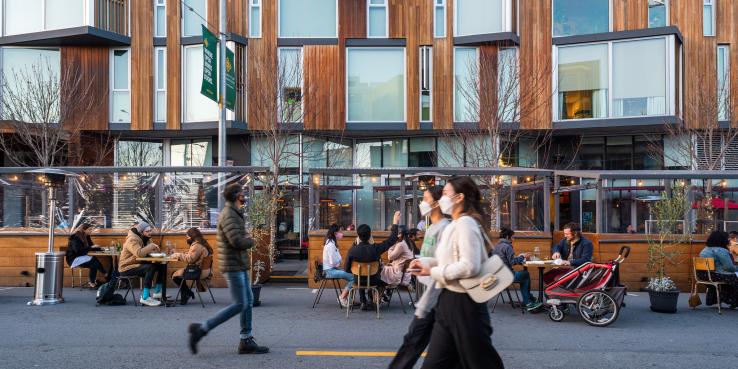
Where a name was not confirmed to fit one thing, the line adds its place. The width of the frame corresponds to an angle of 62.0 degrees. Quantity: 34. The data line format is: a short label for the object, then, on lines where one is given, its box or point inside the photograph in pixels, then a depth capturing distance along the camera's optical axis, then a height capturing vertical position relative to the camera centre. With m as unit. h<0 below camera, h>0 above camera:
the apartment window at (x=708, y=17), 22.98 +6.35
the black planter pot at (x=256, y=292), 11.08 -1.88
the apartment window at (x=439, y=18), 23.17 +6.41
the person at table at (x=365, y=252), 10.27 -1.08
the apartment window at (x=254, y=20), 23.27 +6.40
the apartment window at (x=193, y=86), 23.14 +3.90
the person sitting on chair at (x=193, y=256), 10.94 -1.22
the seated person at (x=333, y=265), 10.90 -1.39
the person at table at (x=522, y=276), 10.27 -1.57
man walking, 6.95 -0.85
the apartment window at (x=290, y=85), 20.52 +3.63
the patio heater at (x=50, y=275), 11.23 -1.57
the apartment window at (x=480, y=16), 22.56 +6.34
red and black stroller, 9.52 -1.67
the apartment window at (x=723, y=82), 21.08 +3.67
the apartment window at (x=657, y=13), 23.20 +6.58
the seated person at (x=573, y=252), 10.37 -1.14
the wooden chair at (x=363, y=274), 10.26 -1.44
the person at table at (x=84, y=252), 13.01 -1.33
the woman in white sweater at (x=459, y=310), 4.21 -0.86
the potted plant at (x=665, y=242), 10.86 -1.18
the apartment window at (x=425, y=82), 23.08 +3.97
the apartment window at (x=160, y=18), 23.50 +6.55
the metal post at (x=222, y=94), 16.84 +2.60
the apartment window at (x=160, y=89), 23.44 +3.82
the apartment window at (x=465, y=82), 21.19 +3.80
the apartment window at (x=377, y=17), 23.52 +6.56
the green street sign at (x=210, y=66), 15.72 +3.20
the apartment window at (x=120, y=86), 23.33 +3.94
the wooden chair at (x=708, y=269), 11.08 -1.50
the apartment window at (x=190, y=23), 23.44 +6.34
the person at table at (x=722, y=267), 11.08 -1.49
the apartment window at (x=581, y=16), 23.22 +6.48
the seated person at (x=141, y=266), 11.19 -1.42
